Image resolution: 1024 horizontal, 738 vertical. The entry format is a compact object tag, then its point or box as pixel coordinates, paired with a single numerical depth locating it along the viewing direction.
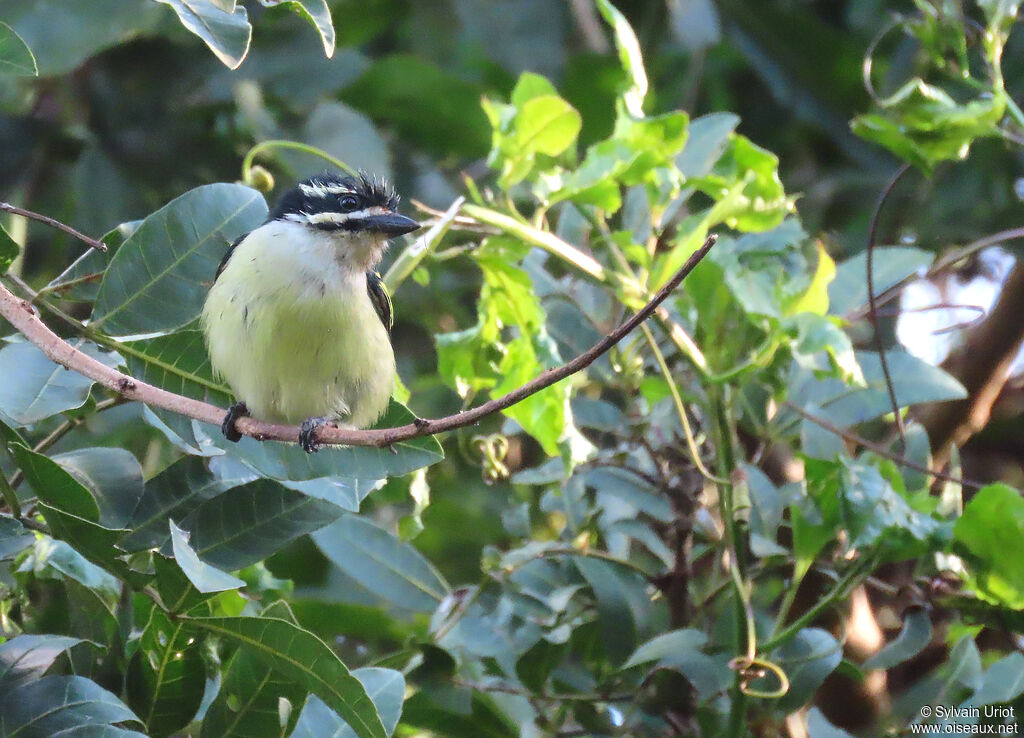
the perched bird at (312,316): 5.75
